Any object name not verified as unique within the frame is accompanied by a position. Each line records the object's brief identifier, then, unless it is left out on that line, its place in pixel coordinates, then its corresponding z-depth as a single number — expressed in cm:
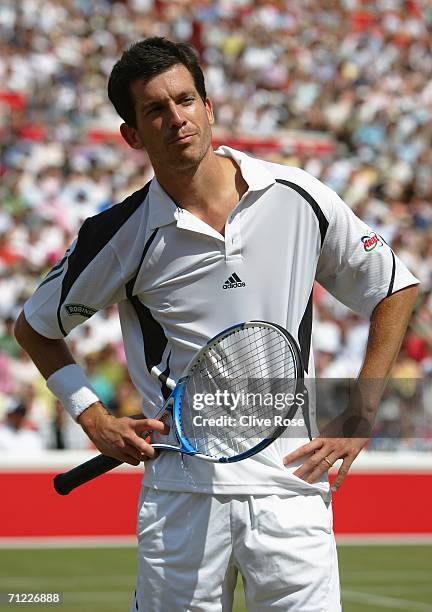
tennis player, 686
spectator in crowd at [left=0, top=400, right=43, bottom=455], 2170
